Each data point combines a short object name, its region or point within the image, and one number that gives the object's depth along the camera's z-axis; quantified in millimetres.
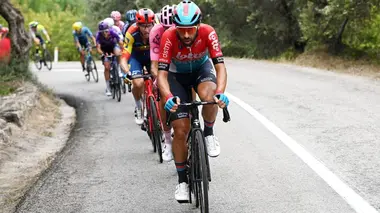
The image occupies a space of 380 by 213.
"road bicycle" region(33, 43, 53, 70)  26672
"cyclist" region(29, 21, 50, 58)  24781
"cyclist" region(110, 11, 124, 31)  16266
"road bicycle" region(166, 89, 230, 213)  5578
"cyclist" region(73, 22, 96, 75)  19438
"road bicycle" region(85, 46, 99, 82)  20042
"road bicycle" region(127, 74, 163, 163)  8875
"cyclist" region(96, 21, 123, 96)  15070
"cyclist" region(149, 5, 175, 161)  7379
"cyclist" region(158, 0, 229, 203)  5930
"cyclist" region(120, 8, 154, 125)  9523
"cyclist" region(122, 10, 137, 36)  11477
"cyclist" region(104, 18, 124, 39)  15031
